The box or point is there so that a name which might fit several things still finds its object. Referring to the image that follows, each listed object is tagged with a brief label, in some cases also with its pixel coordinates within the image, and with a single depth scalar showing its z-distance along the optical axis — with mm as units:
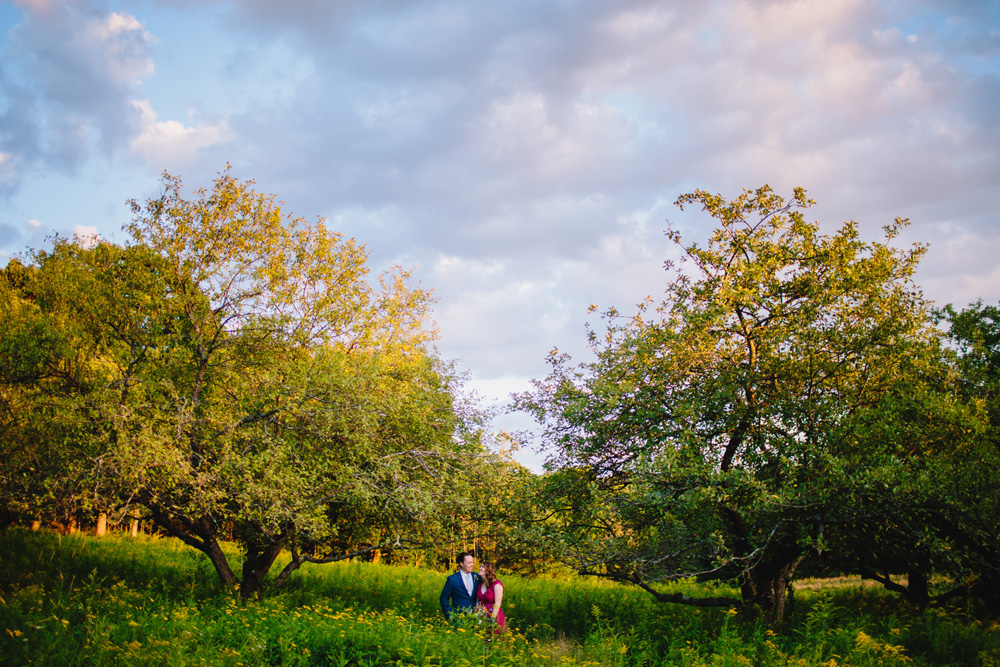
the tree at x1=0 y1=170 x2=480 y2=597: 11961
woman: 11055
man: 11094
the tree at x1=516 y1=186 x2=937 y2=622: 11008
